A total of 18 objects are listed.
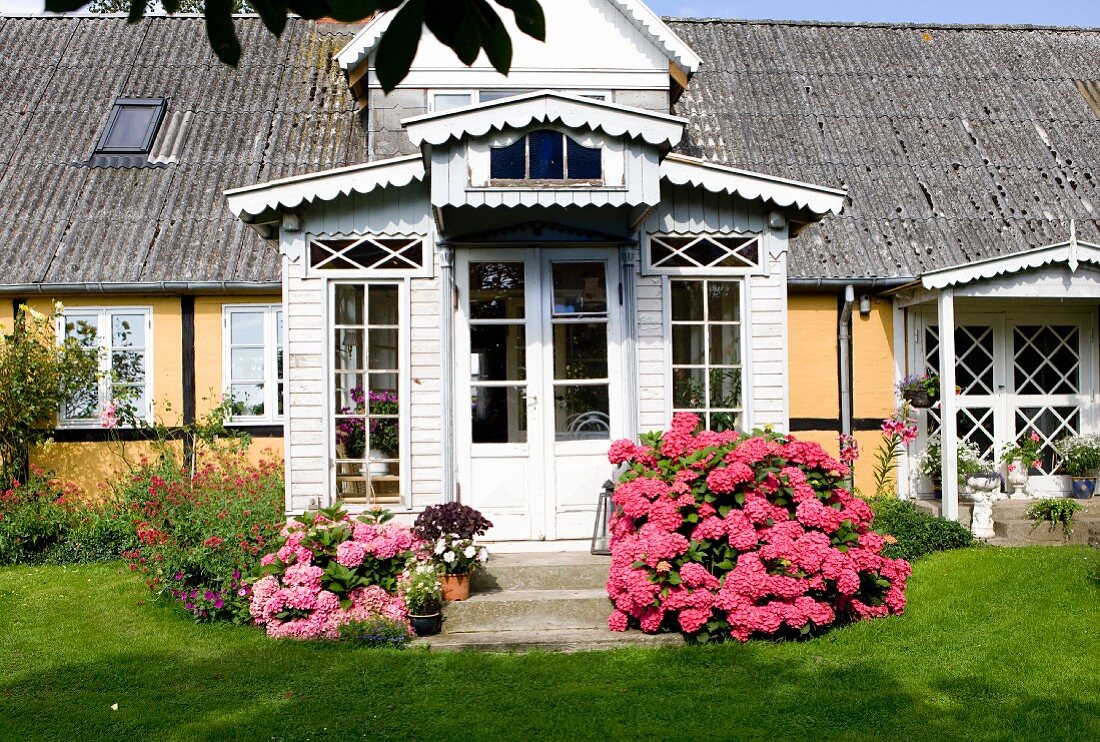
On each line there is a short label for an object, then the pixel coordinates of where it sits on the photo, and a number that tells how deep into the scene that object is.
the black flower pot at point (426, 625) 6.22
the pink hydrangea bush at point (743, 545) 6.04
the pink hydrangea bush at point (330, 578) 6.33
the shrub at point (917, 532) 8.34
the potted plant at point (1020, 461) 10.07
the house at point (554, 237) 7.62
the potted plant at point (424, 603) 6.23
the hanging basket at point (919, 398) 9.79
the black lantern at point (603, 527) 7.62
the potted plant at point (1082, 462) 10.00
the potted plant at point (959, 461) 9.48
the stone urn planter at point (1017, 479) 10.11
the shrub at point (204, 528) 6.80
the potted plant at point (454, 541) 6.68
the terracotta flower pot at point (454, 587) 6.69
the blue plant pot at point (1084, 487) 9.98
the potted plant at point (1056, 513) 8.73
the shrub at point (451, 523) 6.82
